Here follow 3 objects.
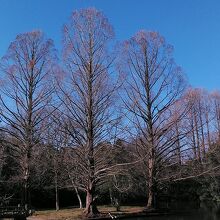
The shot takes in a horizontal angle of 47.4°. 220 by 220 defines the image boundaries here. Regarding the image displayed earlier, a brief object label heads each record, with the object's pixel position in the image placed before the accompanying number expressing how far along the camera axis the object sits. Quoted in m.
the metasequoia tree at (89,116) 17.37
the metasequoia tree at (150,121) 22.44
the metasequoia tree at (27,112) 19.83
